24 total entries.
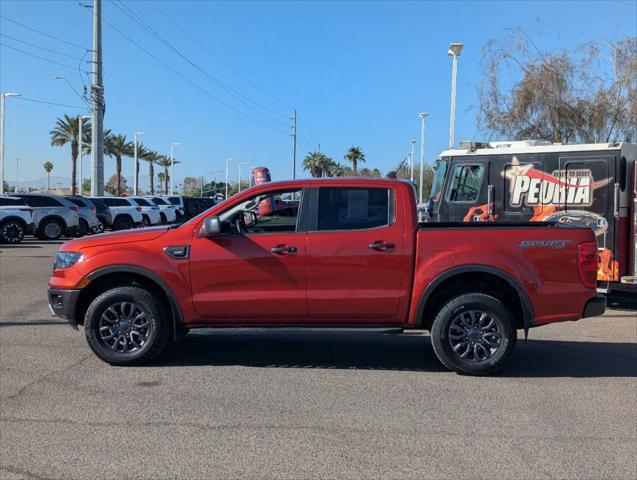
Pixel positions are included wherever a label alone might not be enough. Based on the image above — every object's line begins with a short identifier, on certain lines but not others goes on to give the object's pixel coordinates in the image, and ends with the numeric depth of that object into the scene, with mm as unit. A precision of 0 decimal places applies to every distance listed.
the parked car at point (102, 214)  26234
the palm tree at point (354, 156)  82688
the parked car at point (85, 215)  23984
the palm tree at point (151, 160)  81825
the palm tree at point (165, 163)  92688
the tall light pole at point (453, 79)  21219
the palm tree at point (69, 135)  57500
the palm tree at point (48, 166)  108938
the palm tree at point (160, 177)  106869
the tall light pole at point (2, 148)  41641
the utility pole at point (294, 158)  62594
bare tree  20891
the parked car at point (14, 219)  20438
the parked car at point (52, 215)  22250
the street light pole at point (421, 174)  35084
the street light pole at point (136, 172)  60031
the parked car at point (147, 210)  30248
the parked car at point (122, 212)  27961
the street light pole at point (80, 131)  50281
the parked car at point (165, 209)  32406
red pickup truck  5965
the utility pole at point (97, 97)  27953
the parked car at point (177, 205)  34156
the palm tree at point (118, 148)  63469
